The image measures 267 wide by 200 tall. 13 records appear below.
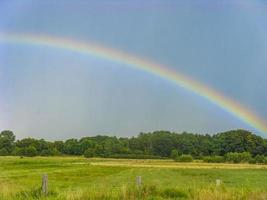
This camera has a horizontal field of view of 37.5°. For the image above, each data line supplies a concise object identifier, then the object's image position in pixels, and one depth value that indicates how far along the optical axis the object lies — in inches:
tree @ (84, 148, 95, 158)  6528.5
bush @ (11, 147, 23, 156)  6437.0
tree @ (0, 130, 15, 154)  6629.9
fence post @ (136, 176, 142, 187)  641.1
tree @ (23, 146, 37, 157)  6364.2
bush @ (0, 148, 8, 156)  6452.3
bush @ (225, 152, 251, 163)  5487.2
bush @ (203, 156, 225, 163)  5485.7
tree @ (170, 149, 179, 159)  6165.4
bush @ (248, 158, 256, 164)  5423.2
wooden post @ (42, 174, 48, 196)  611.8
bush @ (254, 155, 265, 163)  5350.4
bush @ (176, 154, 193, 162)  5512.3
